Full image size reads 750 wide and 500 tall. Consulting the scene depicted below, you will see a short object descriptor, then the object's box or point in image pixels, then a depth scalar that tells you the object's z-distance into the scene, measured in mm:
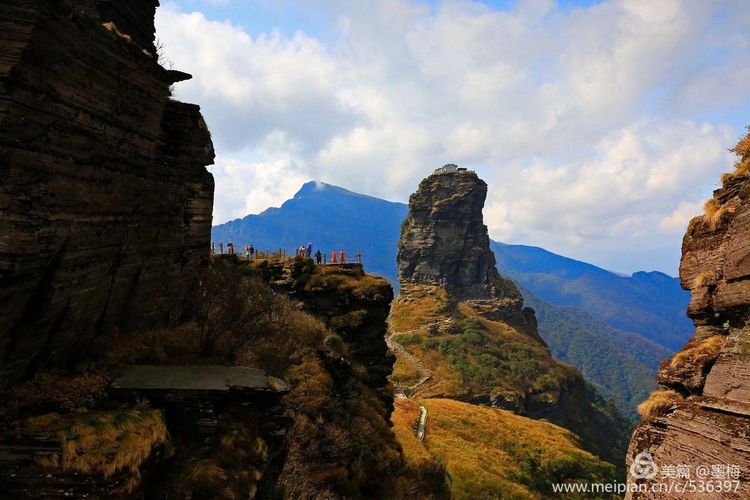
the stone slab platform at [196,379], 11378
